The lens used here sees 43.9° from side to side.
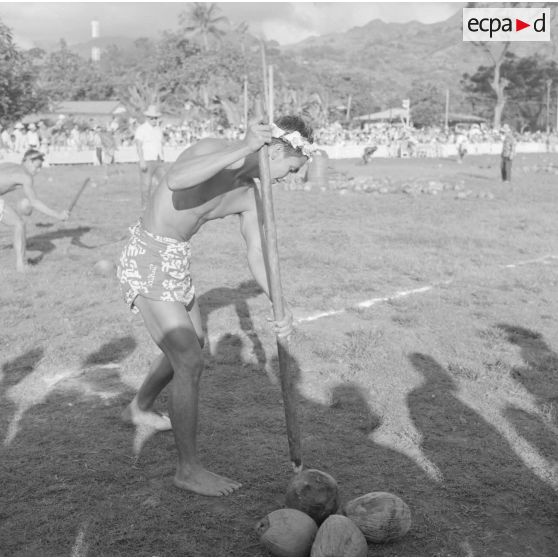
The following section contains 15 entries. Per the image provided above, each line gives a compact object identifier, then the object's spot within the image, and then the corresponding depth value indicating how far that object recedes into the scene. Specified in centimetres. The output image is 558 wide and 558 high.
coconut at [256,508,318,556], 312
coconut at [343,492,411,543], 321
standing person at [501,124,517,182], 2238
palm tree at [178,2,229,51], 9144
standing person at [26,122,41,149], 3028
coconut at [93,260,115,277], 917
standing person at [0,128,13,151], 3132
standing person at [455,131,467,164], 3447
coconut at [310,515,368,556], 300
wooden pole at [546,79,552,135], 6919
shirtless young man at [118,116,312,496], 373
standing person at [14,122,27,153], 3130
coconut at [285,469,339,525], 337
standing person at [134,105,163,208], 1514
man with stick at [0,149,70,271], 873
